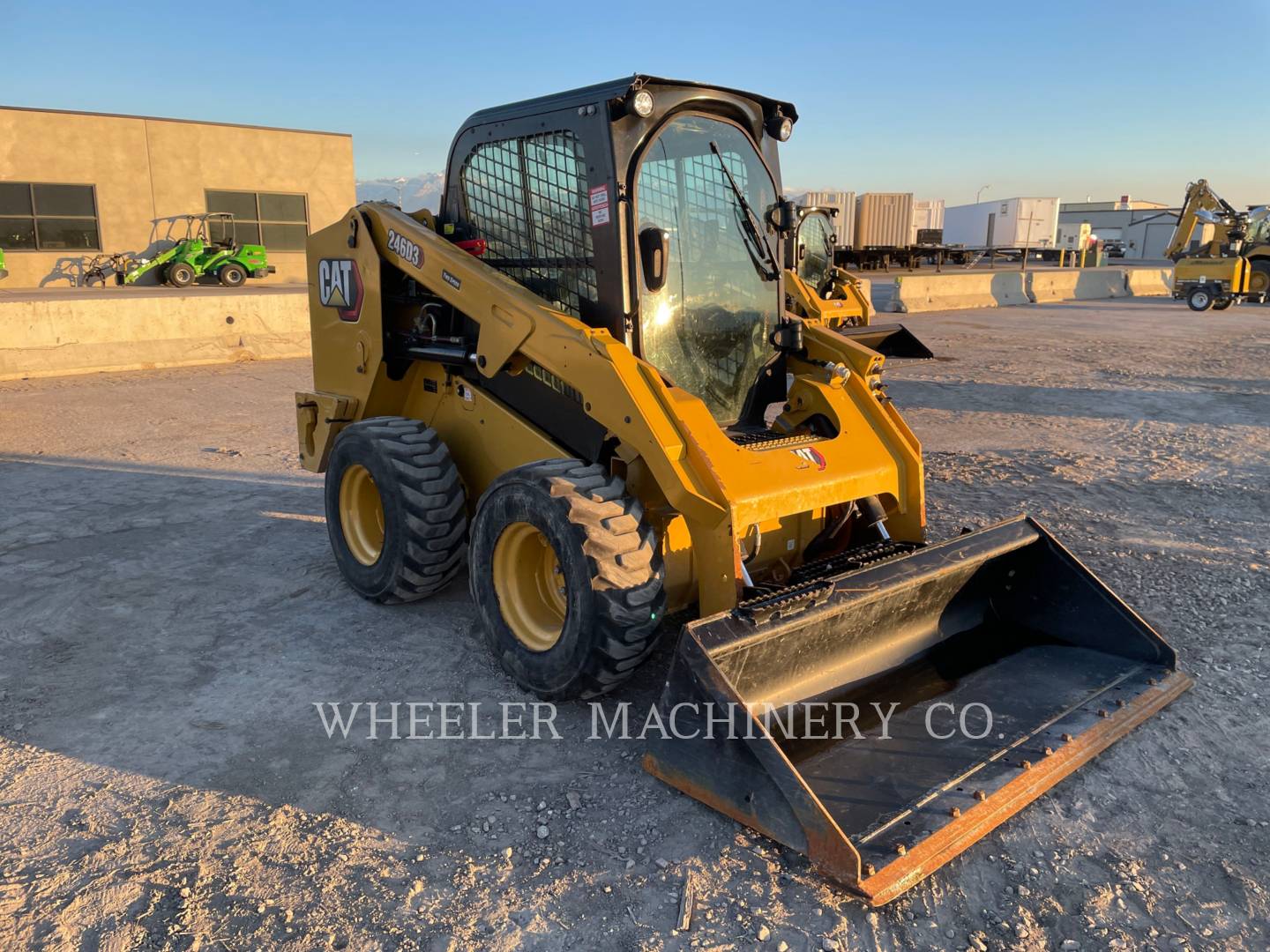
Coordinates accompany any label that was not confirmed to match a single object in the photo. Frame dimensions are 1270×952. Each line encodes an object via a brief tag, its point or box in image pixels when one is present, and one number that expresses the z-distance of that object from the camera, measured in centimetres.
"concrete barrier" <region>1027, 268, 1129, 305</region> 2625
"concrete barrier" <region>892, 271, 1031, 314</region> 2191
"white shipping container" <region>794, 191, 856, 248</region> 3706
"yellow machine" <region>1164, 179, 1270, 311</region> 2388
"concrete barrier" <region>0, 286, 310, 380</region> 1183
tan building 2311
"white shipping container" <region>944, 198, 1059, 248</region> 4847
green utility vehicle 2342
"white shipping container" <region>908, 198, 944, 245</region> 4431
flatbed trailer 3647
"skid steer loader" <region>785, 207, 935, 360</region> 1071
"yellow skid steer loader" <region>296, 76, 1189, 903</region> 312
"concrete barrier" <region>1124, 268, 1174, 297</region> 2973
